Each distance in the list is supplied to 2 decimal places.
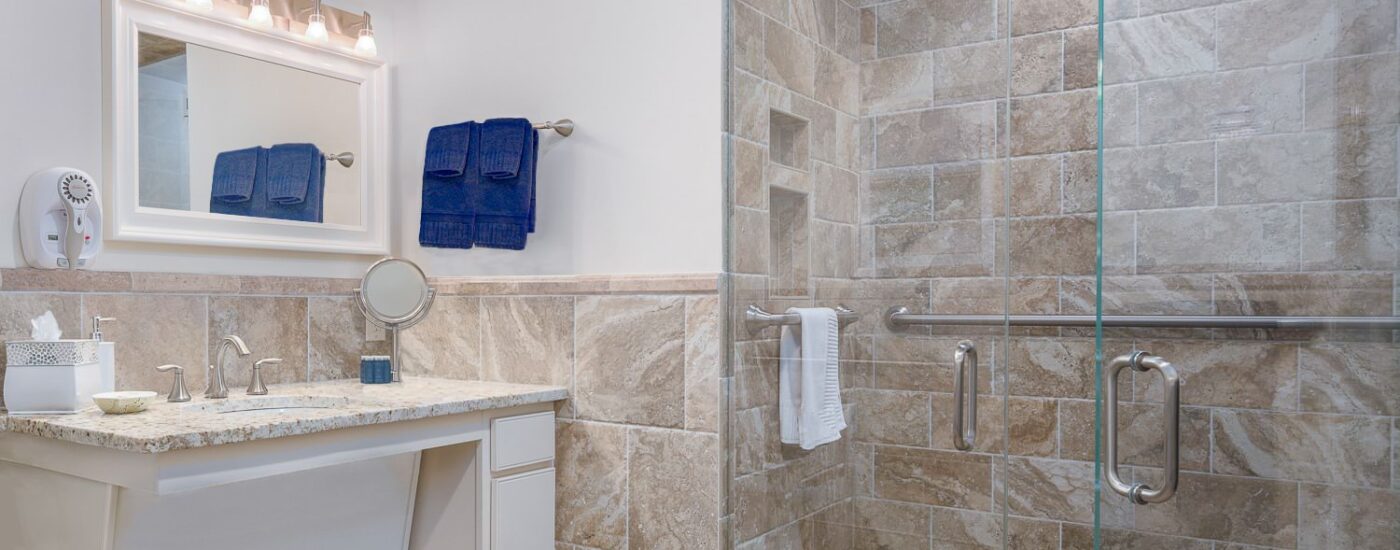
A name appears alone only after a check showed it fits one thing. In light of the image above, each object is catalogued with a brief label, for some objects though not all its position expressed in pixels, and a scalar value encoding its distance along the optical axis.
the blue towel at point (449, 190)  2.54
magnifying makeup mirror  2.60
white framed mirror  2.24
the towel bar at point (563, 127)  2.46
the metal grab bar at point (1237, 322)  1.31
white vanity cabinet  1.74
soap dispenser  2.00
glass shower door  1.30
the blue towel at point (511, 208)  2.46
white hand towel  1.86
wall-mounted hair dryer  2.03
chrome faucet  2.20
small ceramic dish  1.86
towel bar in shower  1.95
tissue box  1.89
